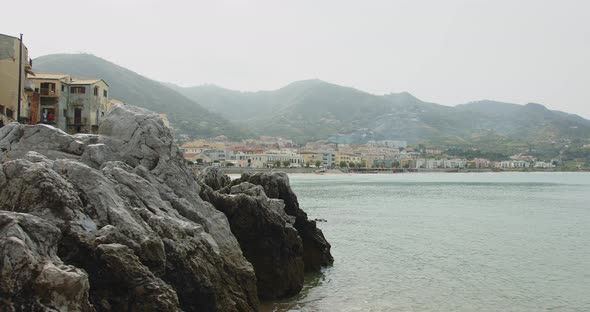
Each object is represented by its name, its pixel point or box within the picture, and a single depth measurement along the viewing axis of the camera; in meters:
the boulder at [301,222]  23.55
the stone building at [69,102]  51.88
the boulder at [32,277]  7.94
